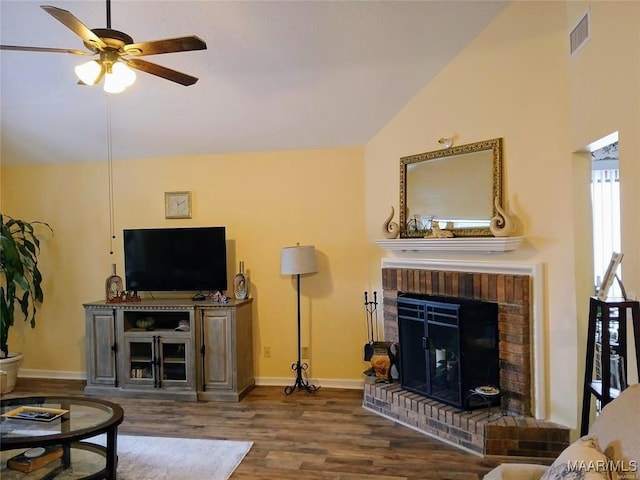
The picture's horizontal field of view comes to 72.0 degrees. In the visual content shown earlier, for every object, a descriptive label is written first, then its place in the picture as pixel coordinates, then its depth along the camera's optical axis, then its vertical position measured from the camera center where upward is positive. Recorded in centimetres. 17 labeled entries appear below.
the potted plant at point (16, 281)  460 -38
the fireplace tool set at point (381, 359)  398 -111
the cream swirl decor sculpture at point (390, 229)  396 +8
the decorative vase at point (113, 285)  470 -46
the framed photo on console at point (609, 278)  220 -23
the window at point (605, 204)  440 +29
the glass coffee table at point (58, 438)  245 -109
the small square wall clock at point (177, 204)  486 +42
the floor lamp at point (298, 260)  425 -20
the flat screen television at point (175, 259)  452 -17
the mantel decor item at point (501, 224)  316 +8
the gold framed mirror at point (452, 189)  339 +39
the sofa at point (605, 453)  137 -73
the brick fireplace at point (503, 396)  299 -122
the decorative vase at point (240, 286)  457 -47
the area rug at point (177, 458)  286 -151
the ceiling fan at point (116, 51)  219 +101
